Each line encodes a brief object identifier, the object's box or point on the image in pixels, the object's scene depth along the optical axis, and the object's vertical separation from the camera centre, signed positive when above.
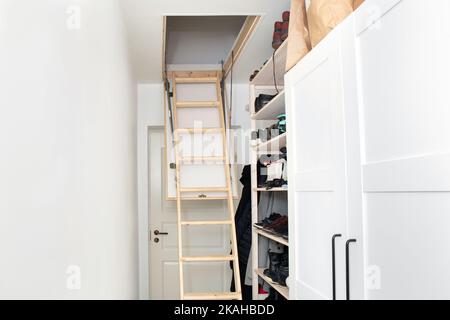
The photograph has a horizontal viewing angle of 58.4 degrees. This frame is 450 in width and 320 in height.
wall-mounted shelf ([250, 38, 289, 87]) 2.32 +0.74
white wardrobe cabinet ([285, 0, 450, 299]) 0.83 +0.06
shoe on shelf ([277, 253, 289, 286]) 2.42 -0.57
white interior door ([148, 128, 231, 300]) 4.09 -0.63
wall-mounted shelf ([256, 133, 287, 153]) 2.45 +0.24
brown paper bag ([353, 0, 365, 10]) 1.38 +0.60
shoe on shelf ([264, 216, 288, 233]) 2.57 -0.29
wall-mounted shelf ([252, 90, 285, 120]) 2.49 +0.49
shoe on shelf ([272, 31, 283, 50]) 2.42 +0.84
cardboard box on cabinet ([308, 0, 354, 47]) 1.41 +0.59
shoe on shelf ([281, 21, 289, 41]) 2.29 +0.86
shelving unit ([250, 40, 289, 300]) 2.71 +0.45
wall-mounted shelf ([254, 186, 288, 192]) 2.42 -0.07
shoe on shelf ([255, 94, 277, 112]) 2.93 +0.58
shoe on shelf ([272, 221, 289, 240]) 2.35 -0.32
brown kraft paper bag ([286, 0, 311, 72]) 1.81 +0.64
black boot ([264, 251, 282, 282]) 2.57 -0.58
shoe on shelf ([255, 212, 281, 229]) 2.84 -0.30
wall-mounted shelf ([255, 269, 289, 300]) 2.36 -0.67
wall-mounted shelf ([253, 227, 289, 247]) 2.29 -0.36
